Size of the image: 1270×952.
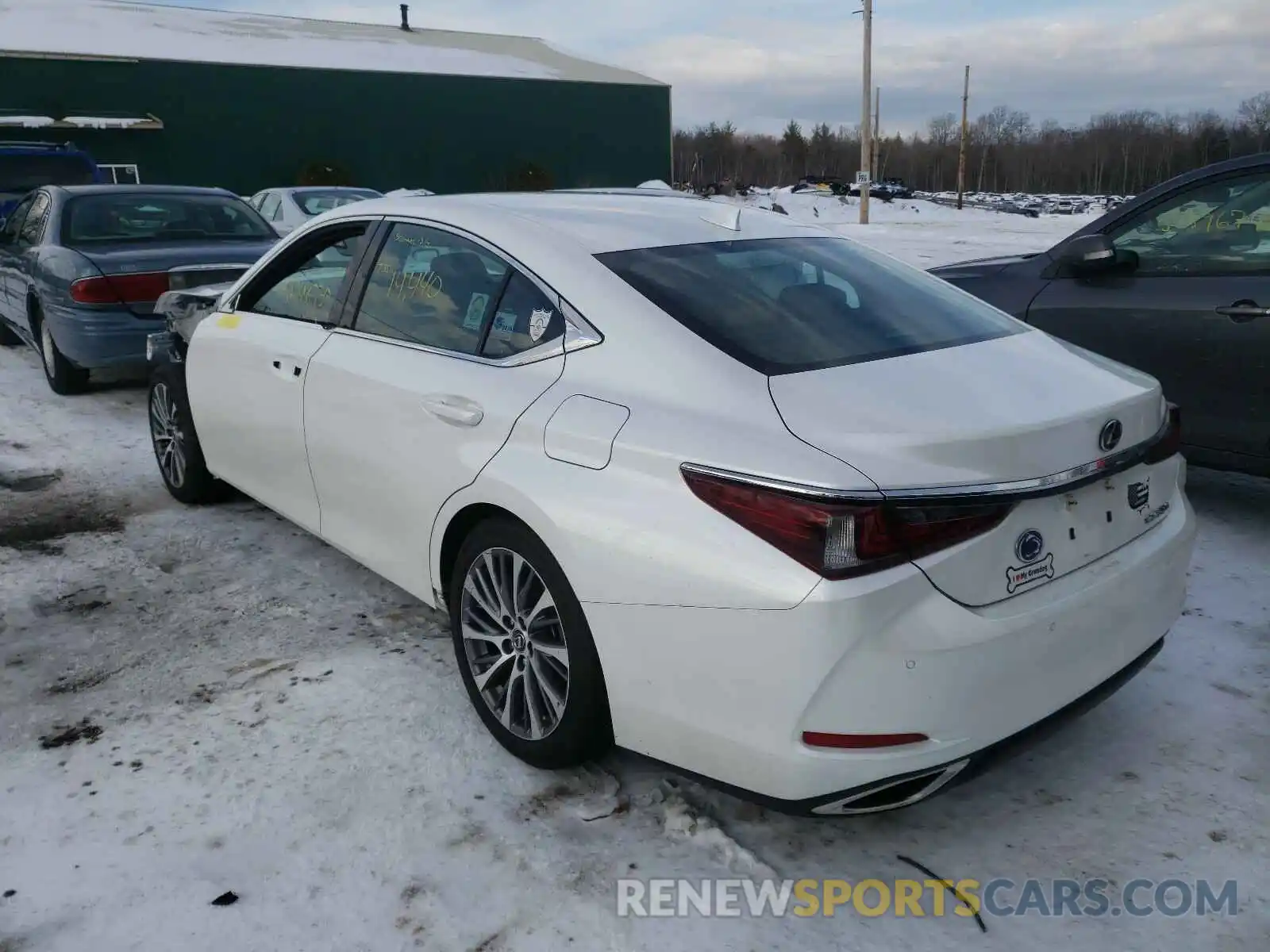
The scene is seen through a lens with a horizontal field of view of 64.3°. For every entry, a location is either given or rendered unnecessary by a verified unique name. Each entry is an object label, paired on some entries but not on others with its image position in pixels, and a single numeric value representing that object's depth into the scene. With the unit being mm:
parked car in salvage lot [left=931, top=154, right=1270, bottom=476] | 4215
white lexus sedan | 2084
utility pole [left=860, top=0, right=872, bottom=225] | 29203
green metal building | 28641
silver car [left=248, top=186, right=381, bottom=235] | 13477
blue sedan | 6730
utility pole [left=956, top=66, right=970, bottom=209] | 43625
